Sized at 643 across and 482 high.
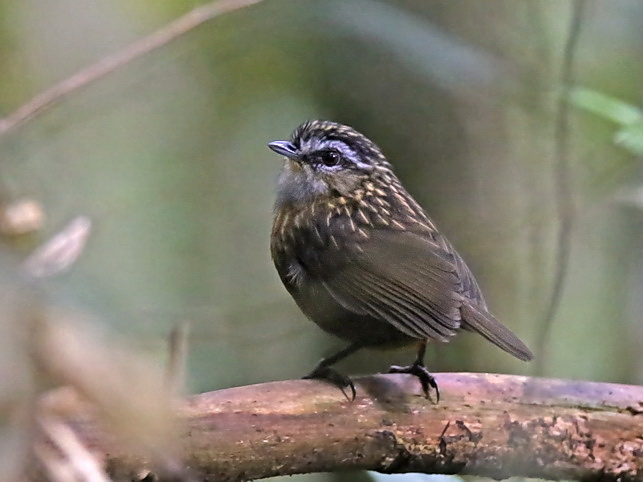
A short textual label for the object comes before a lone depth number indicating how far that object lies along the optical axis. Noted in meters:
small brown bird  5.44
